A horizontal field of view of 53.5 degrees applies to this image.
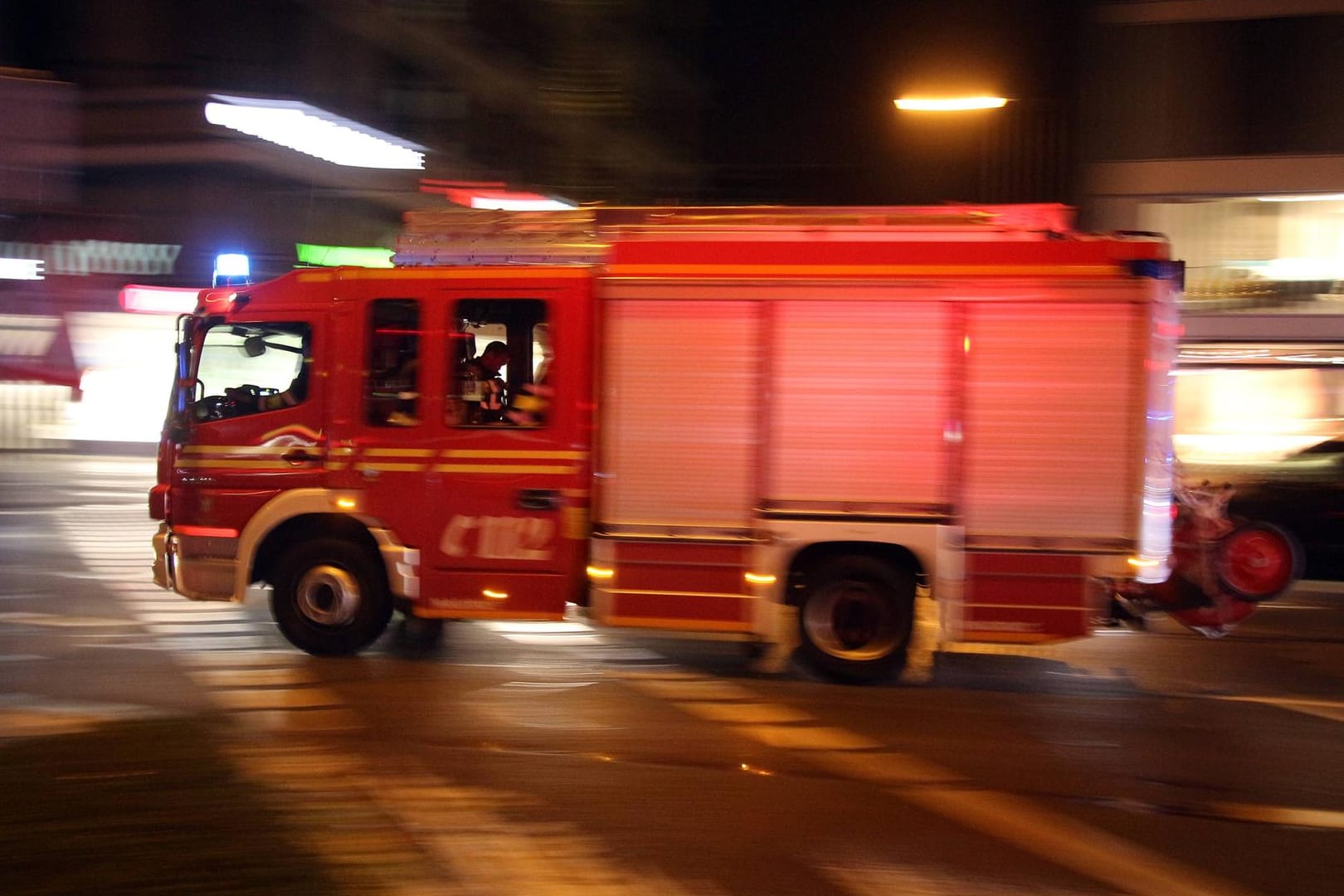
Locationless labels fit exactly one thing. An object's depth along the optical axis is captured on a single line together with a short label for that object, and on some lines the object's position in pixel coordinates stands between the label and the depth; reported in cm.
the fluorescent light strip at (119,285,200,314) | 2475
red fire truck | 787
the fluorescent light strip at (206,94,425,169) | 2303
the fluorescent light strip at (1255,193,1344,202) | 1625
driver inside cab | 878
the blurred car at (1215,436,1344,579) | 1245
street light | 1820
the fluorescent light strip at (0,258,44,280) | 2545
